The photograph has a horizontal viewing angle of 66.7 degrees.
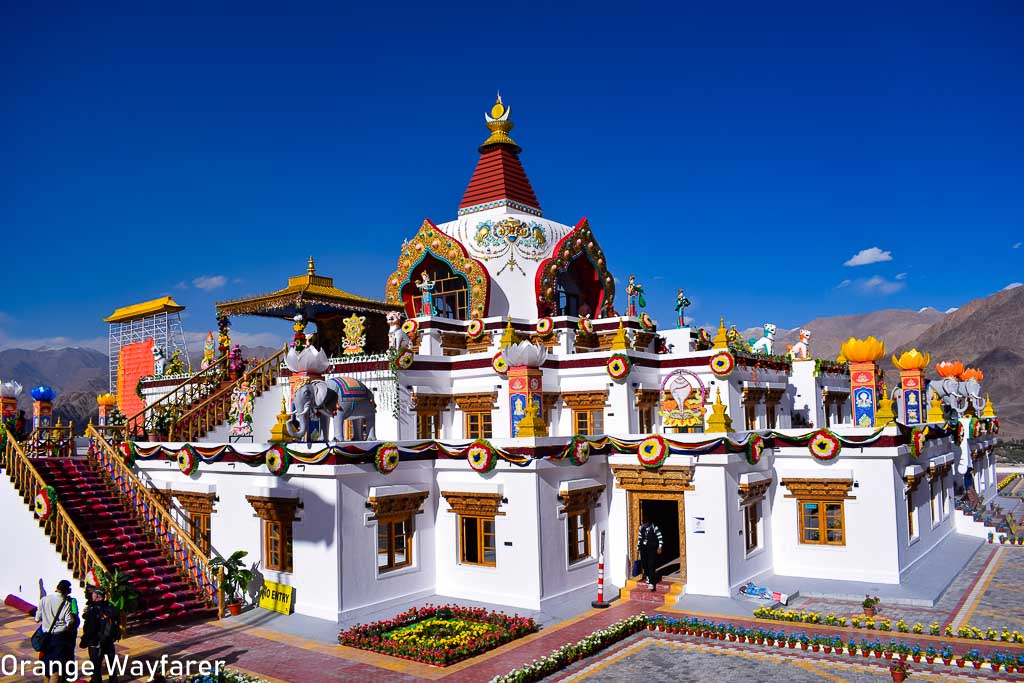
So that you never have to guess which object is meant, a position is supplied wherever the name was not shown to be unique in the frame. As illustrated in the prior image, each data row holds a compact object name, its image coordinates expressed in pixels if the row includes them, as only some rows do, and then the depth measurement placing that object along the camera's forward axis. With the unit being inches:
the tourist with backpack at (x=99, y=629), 506.6
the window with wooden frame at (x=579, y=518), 731.4
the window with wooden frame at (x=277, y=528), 700.7
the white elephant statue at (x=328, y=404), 746.8
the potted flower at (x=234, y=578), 697.0
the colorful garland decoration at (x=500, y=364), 1023.6
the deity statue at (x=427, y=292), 1188.5
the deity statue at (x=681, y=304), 1295.5
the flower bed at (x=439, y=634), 570.6
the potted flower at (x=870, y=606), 664.4
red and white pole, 710.5
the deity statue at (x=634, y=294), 1264.8
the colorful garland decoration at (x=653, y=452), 744.3
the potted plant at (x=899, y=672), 490.9
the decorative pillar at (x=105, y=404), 1270.9
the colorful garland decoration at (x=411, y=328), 1147.9
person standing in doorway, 735.7
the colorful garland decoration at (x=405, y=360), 1029.8
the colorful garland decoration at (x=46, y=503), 721.6
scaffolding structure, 1582.2
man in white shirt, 486.3
